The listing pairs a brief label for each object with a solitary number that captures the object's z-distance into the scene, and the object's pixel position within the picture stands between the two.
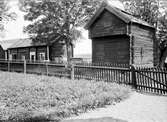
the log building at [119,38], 15.77
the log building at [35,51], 26.76
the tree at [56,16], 20.25
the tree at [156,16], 23.09
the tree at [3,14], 23.86
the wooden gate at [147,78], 8.23
